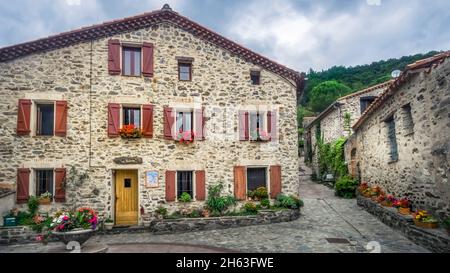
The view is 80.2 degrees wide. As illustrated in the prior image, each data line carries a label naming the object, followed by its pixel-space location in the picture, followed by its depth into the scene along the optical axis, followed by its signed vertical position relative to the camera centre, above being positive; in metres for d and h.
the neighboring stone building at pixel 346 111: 18.88 +2.99
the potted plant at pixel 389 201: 10.12 -1.96
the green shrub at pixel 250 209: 11.27 -2.36
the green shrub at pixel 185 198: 11.04 -1.80
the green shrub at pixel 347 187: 15.73 -2.14
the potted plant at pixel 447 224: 6.58 -1.86
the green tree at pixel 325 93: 35.97 +7.95
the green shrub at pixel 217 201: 11.15 -1.97
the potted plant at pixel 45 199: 10.02 -1.58
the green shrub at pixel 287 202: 11.58 -2.16
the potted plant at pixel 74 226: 6.43 -1.73
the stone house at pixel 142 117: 10.30 +1.59
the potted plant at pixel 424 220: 7.50 -2.01
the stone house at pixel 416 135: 7.36 +0.51
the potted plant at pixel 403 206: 8.86 -1.92
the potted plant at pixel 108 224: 10.27 -2.63
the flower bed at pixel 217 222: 10.20 -2.70
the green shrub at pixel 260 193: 11.73 -1.77
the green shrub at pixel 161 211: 10.73 -2.27
